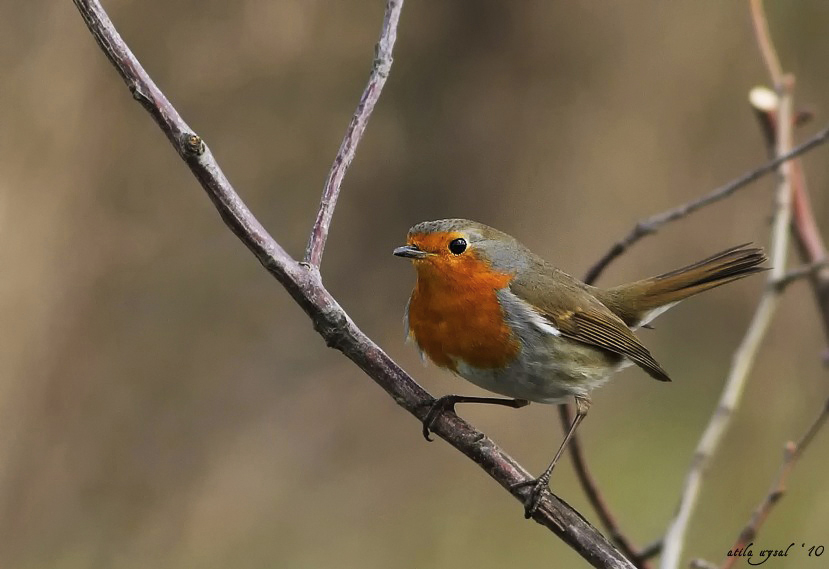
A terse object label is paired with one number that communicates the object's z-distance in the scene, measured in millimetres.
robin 5516
